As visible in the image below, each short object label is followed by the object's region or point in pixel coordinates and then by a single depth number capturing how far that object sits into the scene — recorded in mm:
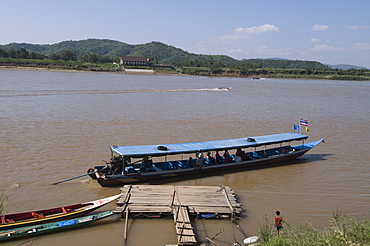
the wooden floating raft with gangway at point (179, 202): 9580
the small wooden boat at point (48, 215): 8391
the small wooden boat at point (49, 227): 8219
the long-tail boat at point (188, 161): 12016
